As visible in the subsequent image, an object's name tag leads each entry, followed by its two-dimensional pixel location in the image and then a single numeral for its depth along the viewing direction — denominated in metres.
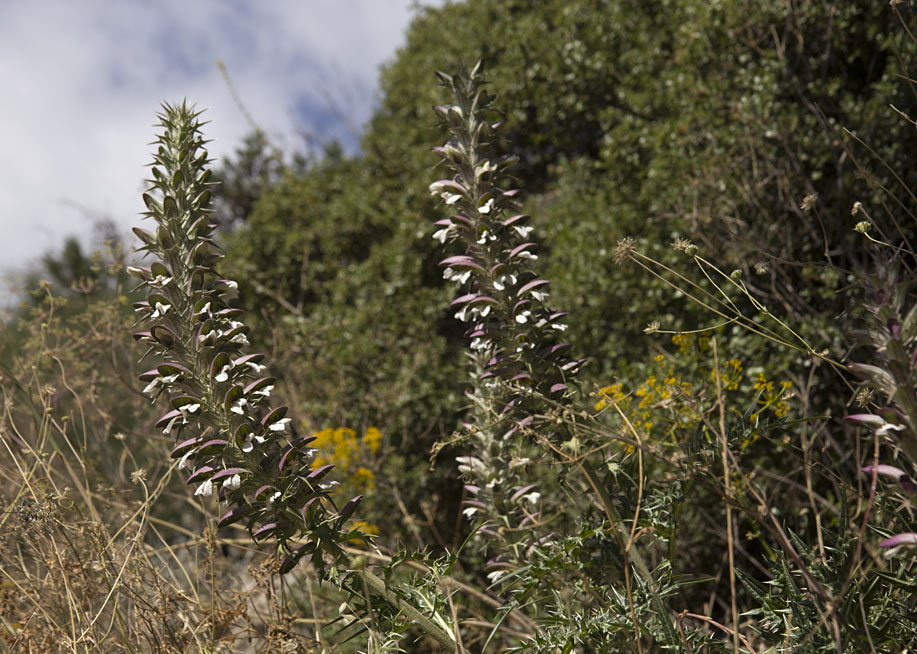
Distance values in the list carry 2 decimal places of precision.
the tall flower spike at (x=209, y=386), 1.57
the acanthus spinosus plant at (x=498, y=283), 1.67
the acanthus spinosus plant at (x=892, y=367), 1.39
